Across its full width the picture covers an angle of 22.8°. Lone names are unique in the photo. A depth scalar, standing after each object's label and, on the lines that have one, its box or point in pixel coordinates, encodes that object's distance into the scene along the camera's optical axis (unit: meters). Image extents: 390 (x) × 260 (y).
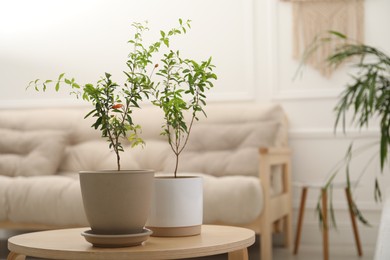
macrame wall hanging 4.72
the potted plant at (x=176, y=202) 2.27
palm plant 2.55
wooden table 2.03
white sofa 3.75
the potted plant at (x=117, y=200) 2.11
